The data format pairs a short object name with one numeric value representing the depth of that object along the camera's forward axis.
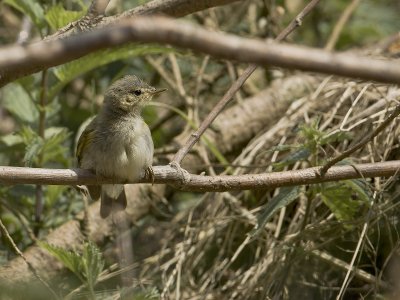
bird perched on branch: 5.91
